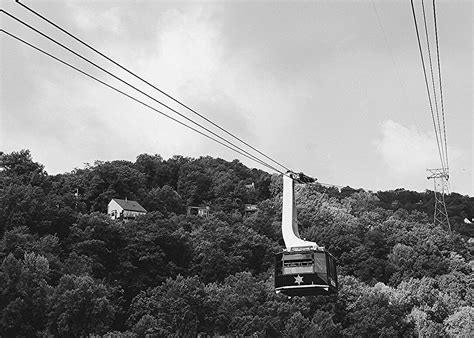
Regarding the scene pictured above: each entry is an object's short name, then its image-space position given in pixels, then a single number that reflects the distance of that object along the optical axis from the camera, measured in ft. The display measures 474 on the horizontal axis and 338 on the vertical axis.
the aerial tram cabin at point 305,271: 93.56
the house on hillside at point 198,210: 396.78
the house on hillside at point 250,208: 398.58
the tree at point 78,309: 189.37
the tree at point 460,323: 240.90
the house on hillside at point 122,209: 337.52
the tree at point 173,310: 204.44
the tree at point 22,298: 186.19
